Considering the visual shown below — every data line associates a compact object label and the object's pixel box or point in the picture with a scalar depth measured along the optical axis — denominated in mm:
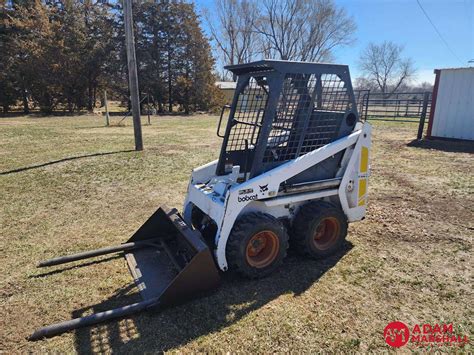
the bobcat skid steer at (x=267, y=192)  3049
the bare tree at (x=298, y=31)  37719
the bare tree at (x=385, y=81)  62219
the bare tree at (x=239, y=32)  39188
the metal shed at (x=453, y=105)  10336
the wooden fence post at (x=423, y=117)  11572
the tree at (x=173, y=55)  27953
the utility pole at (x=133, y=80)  9344
